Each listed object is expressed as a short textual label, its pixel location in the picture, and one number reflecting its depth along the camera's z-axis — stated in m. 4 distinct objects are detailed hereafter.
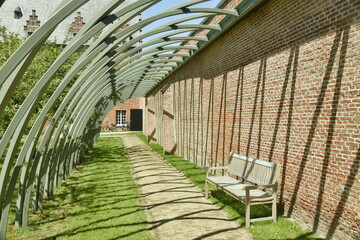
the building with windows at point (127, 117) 36.31
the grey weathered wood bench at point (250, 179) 5.19
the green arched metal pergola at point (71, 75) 3.19
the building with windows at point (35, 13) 33.03
